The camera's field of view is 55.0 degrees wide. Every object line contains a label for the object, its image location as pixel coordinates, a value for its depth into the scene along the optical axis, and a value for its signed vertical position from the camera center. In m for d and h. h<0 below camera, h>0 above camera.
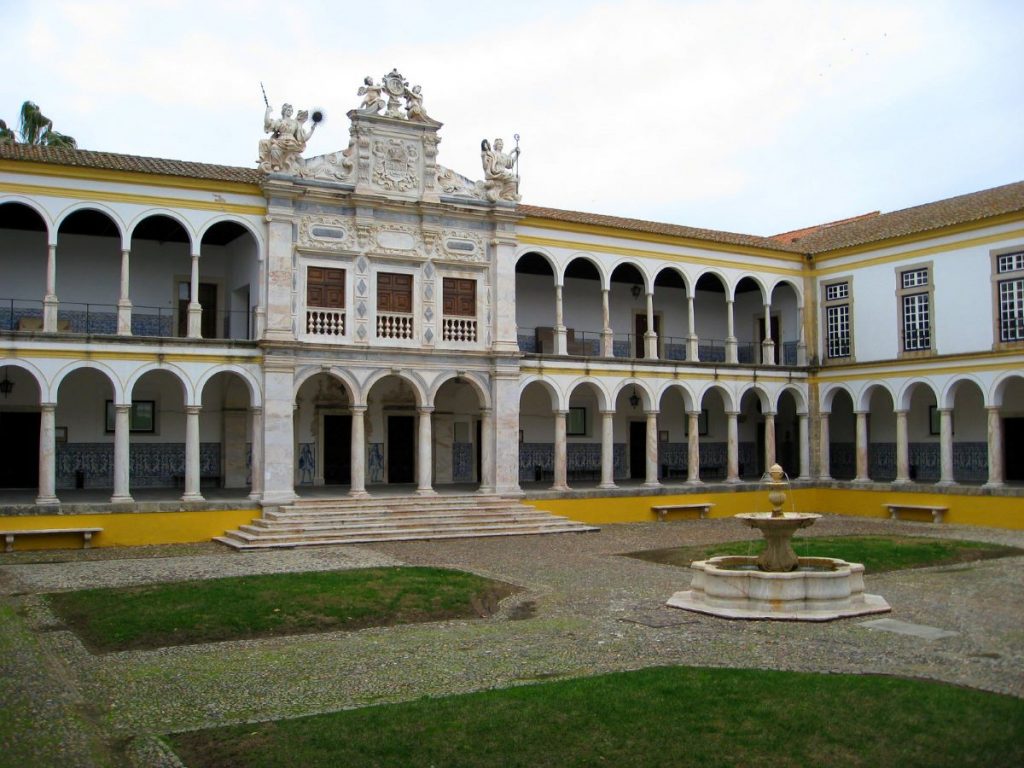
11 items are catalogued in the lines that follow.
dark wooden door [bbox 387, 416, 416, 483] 22.47 -0.44
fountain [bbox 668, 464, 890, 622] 9.99 -1.65
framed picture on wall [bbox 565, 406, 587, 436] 24.70 +0.18
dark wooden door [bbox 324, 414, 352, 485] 21.75 -0.43
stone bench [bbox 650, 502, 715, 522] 21.83 -1.81
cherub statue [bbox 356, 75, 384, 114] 19.36 +6.60
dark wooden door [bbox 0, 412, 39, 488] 19.41 -0.34
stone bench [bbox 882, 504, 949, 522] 20.74 -1.78
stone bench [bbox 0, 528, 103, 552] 15.72 -1.64
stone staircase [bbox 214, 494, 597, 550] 16.98 -1.68
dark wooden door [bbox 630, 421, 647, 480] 25.80 -0.56
